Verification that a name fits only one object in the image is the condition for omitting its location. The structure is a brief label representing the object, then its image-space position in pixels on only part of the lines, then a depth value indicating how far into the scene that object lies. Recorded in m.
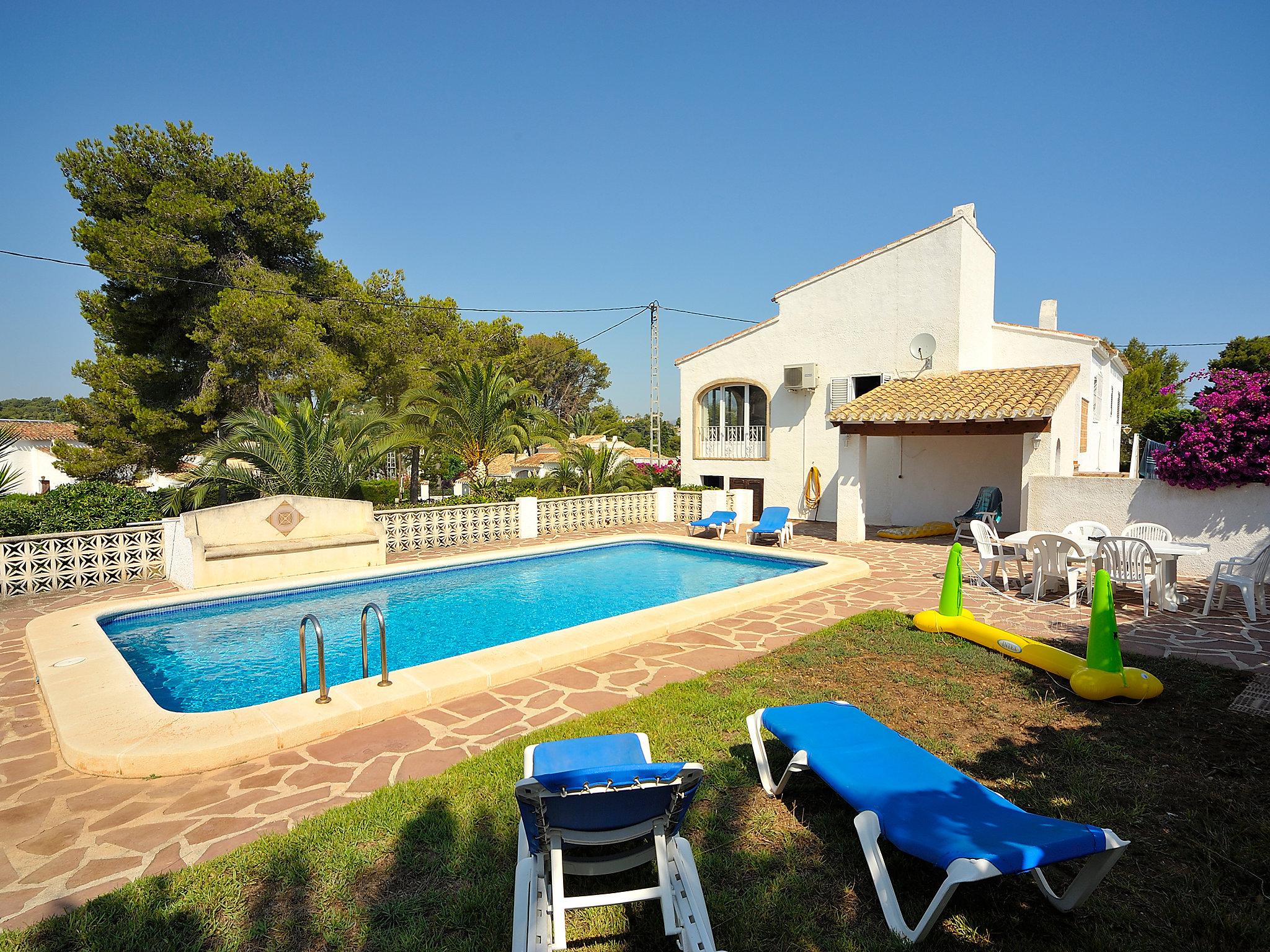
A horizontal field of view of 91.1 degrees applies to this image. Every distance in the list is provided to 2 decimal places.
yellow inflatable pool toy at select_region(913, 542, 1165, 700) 5.16
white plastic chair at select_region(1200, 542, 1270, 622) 7.62
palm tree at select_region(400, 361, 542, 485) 16.52
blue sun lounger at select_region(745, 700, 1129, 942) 2.53
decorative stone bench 10.46
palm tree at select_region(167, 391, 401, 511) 13.27
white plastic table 8.12
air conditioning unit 17.95
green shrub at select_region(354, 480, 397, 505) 17.19
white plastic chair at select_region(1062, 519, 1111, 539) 9.89
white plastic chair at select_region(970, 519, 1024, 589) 9.55
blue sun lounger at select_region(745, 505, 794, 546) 14.28
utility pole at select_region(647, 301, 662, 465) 25.27
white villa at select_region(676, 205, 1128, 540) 13.81
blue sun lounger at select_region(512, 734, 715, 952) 2.54
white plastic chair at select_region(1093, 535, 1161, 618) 7.94
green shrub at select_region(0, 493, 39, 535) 10.25
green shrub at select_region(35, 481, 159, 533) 10.57
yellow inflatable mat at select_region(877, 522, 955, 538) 15.12
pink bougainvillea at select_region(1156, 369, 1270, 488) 9.36
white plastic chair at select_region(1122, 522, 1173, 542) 9.34
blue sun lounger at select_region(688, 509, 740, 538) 15.43
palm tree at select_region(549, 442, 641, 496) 18.77
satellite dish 16.17
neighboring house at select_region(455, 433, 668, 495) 46.34
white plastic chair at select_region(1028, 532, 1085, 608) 8.55
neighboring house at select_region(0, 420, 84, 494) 44.72
